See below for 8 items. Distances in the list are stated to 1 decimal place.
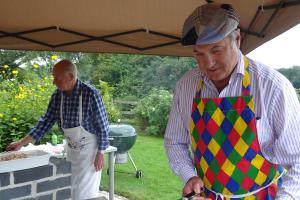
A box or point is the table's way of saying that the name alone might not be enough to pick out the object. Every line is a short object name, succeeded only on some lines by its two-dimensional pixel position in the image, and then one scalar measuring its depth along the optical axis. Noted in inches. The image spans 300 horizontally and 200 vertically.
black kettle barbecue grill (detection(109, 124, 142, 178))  192.4
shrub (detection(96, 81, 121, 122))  271.7
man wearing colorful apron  49.4
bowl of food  86.0
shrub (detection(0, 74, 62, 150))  150.2
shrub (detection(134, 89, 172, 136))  370.0
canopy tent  84.4
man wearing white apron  121.6
